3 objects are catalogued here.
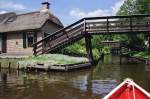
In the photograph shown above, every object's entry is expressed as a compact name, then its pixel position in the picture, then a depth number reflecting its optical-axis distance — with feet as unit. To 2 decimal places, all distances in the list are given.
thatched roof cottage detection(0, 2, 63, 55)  55.30
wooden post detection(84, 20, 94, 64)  49.35
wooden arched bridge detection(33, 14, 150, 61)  46.05
